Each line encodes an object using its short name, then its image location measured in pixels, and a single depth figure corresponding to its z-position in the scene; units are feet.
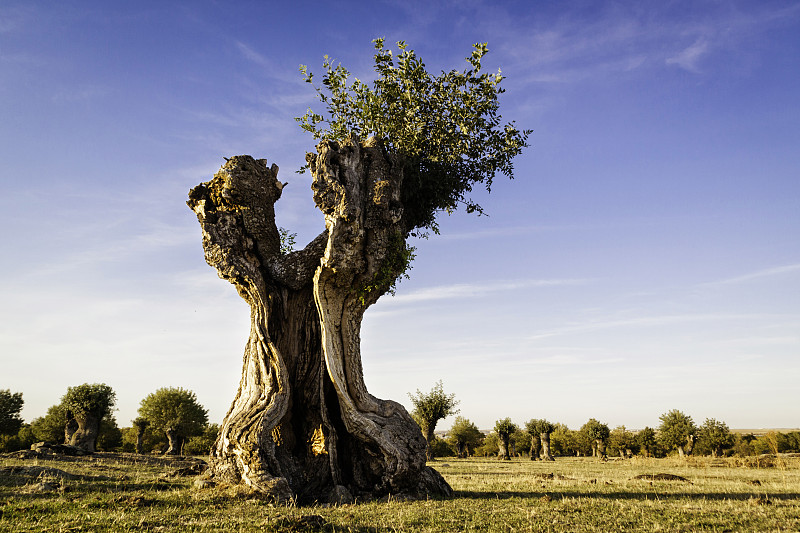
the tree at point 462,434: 226.17
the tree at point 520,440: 271.28
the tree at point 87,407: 123.03
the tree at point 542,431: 195.52
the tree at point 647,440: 224.74
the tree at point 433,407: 159.74
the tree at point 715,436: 189.37
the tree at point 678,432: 192.03
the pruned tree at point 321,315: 40.06
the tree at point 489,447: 275.80
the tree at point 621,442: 236.63
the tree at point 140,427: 155.69
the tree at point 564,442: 276.00
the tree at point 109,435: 169.61
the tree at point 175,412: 152.87
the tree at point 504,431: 194.80
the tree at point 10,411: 136.87
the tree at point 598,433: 198.08
